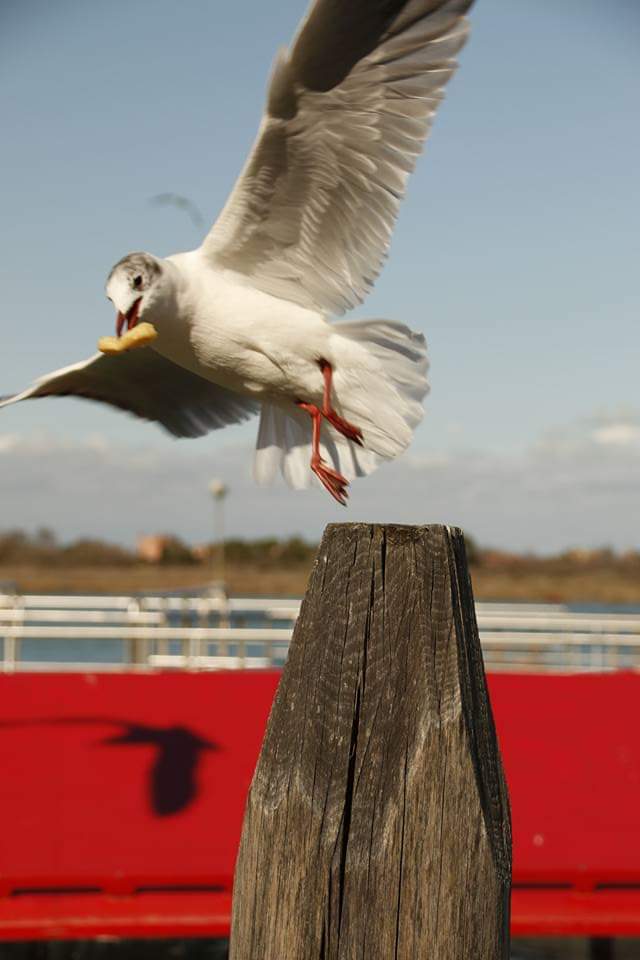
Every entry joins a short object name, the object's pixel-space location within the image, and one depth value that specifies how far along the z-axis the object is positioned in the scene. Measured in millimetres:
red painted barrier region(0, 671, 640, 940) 5598
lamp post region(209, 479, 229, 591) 15180
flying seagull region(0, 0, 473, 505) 4672
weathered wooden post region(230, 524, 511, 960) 1924
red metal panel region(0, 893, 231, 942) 5355
